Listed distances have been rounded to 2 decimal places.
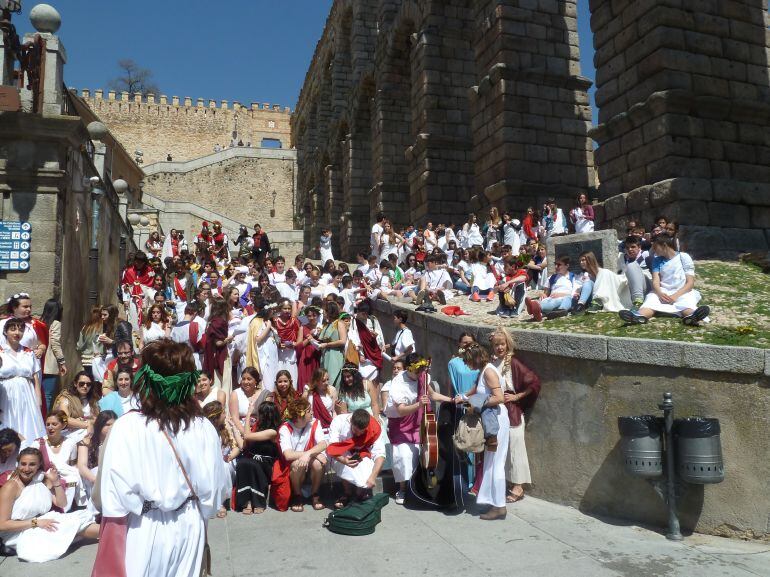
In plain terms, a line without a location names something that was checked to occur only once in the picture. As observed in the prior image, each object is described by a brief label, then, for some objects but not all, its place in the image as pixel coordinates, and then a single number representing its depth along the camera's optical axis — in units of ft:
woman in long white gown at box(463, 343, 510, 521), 17.84
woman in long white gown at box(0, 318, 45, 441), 19.11
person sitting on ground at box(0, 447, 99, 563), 14.99
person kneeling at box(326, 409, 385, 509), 18.48
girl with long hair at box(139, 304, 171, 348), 27.50
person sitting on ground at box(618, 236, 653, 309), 24.20
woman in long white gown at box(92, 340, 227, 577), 8.76
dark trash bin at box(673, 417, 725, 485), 15.75
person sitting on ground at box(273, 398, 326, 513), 18.69
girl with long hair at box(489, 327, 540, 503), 19.56
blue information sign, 27.53
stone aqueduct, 37.42
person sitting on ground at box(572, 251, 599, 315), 24.36
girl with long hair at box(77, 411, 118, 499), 16.85
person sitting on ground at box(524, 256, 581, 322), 24.93
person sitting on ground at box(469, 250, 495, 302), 36.52
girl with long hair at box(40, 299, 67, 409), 22.16
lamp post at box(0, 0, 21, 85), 27.81
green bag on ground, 16.38
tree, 205.05
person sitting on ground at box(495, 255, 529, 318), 28.17
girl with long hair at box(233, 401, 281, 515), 18.54
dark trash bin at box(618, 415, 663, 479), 16.29
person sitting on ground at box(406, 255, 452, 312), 35.29
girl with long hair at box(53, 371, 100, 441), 18.89
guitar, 18.31
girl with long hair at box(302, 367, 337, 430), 20.70
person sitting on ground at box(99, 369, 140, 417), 20.08
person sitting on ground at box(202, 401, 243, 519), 18.52
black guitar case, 18.58
